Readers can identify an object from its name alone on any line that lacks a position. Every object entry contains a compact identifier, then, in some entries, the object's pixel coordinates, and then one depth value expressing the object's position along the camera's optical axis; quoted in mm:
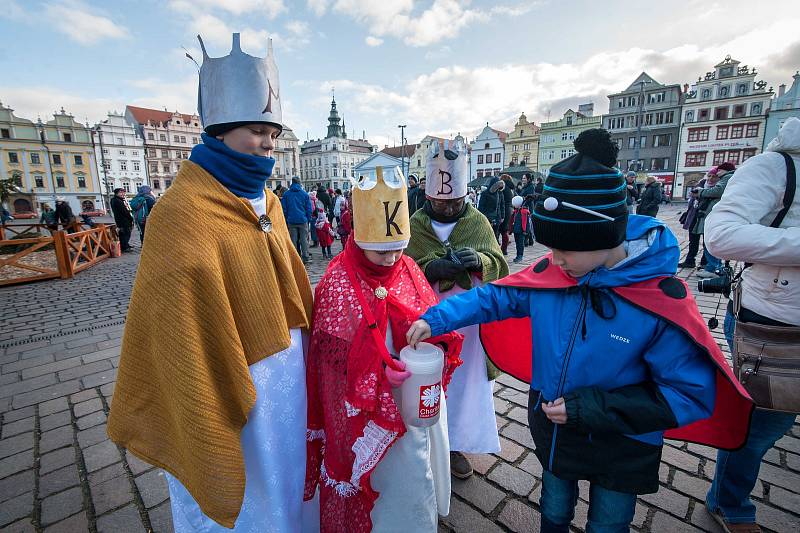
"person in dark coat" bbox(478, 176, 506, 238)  9148
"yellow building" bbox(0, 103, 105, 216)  51625
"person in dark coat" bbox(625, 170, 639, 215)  10273
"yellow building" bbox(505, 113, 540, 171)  56781
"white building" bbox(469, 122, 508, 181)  60750
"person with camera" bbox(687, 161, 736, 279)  6113
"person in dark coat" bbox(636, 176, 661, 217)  10523
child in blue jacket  1382
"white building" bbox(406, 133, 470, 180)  74769
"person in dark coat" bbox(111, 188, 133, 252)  12922
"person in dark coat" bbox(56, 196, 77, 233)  13282
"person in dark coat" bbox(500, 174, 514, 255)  9833
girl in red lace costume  1784
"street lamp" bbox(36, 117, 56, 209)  53062
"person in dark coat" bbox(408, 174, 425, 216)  7422
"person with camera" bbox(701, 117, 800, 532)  1755
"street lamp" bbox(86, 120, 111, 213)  54975
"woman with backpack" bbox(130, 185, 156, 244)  12632
